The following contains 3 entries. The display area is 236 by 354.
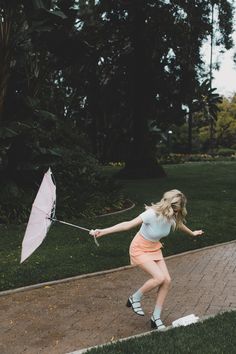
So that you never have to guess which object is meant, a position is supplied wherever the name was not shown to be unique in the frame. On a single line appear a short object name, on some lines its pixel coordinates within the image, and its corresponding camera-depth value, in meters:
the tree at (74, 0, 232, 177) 21.95
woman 5.82
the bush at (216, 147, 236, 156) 53.56
